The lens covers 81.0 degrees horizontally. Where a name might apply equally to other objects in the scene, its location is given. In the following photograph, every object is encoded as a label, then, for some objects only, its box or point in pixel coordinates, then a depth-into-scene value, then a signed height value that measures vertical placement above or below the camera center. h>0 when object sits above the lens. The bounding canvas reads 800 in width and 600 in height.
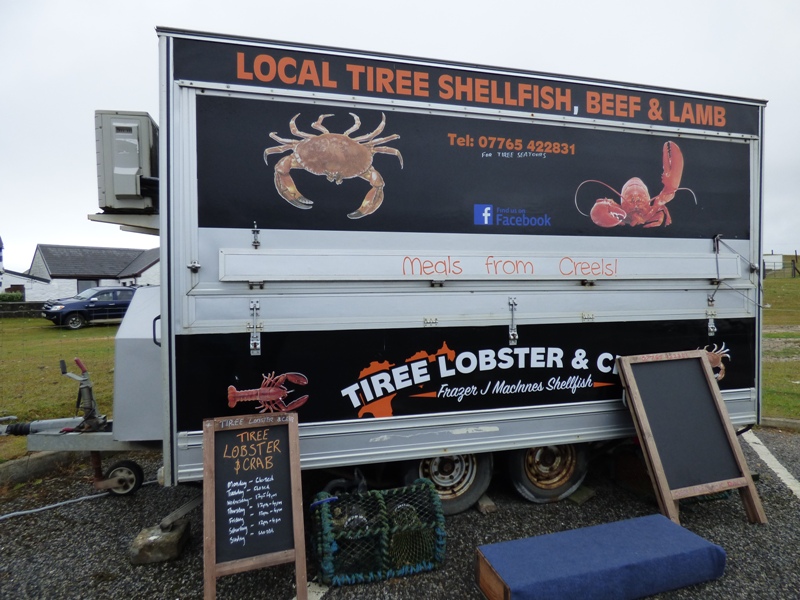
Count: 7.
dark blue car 15.23 -0.64
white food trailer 2.88 +0.24
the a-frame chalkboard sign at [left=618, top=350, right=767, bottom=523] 3.44 -1.08
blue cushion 2.57 -1.59
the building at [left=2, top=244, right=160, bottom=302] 31.25 +1.15
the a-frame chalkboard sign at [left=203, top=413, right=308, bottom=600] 2.69 -1.26
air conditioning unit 3.10 +0.87
